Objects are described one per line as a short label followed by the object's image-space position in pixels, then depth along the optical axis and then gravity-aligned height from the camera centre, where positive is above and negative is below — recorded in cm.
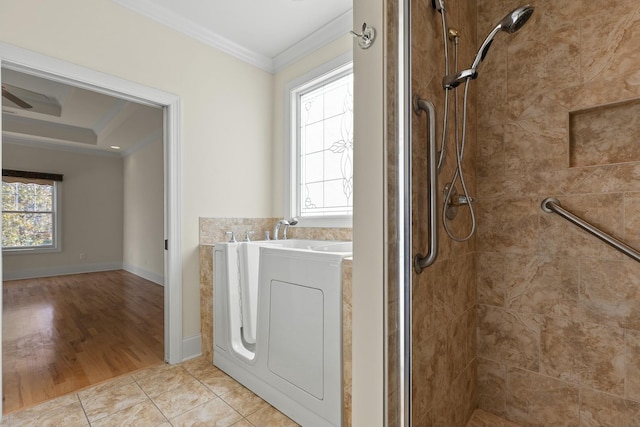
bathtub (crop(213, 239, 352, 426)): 132 -60
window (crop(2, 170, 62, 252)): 499 +5
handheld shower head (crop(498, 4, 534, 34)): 104 +68
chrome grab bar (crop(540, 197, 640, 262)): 119 -7
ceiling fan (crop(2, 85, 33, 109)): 295 +116
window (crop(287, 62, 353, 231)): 238 +55
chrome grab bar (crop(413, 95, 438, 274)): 101 +7
